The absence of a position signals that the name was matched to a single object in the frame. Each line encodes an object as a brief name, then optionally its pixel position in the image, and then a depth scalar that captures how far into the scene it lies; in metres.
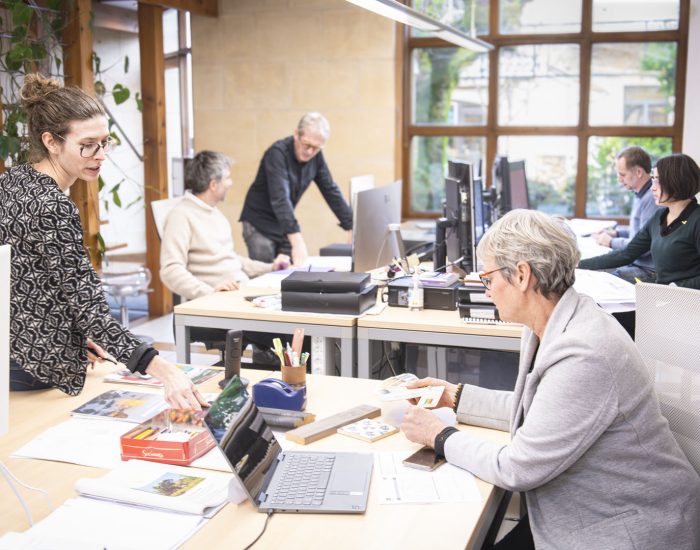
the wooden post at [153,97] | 5.92
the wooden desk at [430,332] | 2.98
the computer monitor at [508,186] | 5.05
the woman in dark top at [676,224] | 3.99
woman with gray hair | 1.59
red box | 1.78
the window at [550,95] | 6.12
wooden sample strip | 1.92
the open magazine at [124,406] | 2.08
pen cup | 2.24
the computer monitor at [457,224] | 3.53
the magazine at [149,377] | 2.37
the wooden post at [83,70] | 5.00
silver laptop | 1.53
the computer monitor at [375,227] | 3.66
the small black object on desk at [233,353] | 2.22
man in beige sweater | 3.84
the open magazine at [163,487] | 1.57
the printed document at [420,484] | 1.64
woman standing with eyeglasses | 2.07
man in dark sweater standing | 4.58
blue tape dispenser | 2.10
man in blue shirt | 5.01
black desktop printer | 3.20
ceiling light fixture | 3.18
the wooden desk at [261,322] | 3.15
